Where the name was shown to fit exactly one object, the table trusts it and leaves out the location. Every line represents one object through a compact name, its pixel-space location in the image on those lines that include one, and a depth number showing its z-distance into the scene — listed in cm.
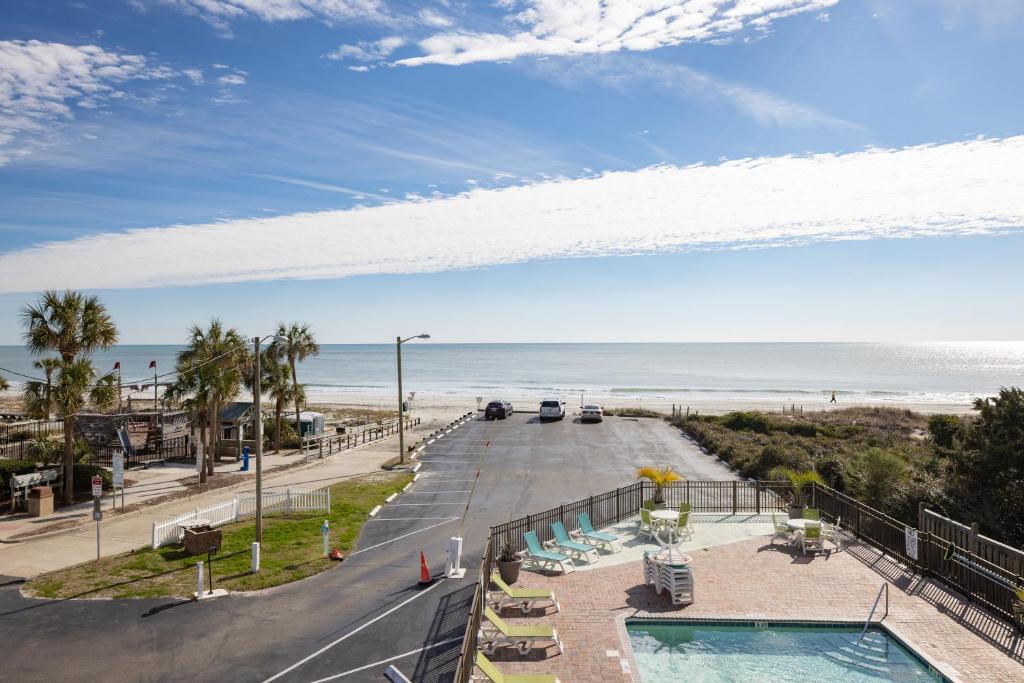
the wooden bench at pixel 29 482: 2345
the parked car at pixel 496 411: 5371
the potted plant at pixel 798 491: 2029
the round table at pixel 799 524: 1809
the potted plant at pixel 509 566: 1537
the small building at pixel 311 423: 4319
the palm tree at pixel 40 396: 2358
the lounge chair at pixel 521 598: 1386
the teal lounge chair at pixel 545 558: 1653
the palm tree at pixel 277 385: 3881
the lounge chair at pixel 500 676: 1022
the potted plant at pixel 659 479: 2205
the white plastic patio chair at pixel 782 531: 1923
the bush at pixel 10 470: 2406
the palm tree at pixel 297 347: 4116
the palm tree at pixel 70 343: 2381
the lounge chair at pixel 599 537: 1833
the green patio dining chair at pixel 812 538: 1788
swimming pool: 1127
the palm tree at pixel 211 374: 3005
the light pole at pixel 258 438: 1859
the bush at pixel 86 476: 2594
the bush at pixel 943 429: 3126
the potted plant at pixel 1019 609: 1241
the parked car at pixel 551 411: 5338
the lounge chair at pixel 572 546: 1741
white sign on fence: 1580
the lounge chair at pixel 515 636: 1195
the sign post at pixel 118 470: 2006
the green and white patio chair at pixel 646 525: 1956
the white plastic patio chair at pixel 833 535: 1858
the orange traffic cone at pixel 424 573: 1616
